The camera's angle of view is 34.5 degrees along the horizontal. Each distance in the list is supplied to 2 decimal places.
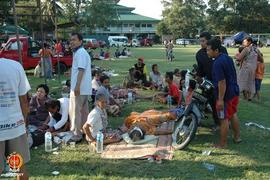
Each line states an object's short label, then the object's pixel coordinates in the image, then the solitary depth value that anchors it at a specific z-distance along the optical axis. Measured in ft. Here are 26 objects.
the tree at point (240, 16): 277.85
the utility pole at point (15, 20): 29.14
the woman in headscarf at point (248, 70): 39.45
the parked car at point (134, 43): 226.19
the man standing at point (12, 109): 12.51
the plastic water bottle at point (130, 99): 38.06
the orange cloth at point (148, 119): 25.99
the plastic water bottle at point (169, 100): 36.65
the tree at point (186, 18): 295.48
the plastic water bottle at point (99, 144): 22.48
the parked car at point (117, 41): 227.81
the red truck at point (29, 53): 63.72
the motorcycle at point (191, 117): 22.90
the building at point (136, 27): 348.18
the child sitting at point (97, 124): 23.73
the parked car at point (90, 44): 153.44
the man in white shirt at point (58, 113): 25.99
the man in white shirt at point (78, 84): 23.07
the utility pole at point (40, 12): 37.24
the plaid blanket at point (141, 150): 21.49
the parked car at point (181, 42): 251.80
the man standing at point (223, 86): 22.08
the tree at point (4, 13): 143.95
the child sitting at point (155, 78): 46.89
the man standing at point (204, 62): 25.70
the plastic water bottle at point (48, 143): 22.88
